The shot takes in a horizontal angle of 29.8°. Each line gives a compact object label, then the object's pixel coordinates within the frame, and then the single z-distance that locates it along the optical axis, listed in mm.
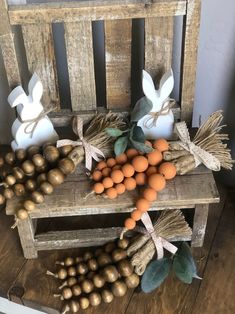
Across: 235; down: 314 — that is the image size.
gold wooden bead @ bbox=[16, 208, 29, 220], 893
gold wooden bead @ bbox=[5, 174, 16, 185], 917
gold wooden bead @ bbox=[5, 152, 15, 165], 970
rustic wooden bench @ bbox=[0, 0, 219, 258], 892
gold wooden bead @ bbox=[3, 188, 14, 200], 912
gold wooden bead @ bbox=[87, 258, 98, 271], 992
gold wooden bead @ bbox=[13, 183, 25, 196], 916
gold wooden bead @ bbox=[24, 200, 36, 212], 893
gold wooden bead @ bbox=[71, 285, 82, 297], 959
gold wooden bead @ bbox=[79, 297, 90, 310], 945
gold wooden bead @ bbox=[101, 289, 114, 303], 953
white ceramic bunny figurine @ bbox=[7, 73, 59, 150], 921
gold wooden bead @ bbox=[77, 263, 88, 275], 990
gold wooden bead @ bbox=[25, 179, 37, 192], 915
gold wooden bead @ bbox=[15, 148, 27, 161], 957
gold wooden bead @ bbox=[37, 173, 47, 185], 915
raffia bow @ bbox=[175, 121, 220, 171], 944
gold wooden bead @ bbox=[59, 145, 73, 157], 935
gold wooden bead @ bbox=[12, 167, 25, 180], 923
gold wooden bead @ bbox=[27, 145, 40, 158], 954
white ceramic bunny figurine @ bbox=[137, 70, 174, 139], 926
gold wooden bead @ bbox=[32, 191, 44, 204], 890
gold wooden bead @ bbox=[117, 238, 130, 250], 1000
